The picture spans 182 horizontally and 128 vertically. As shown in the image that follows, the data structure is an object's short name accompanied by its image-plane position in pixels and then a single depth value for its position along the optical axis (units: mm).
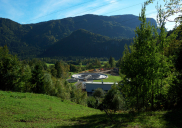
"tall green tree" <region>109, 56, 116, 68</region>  123438
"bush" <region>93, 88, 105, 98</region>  33994
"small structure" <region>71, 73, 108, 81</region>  71438
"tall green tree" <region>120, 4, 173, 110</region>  9328
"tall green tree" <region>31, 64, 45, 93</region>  23516
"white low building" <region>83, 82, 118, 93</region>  50031
